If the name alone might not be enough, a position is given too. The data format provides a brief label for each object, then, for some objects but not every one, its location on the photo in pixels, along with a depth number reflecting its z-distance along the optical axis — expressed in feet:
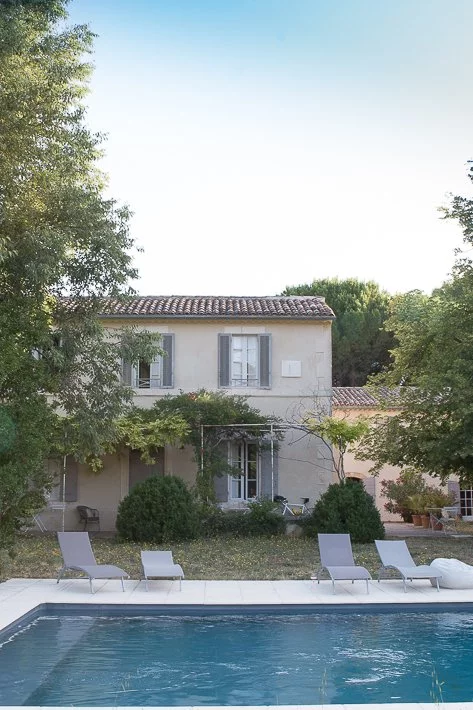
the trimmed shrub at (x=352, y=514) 61.11
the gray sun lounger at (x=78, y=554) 41.22
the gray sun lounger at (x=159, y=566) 41.39
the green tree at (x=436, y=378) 62.85
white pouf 42.86
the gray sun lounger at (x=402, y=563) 42.01
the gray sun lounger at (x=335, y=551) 44.01
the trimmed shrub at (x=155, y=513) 61.36
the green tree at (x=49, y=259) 43.45
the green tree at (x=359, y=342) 129.70
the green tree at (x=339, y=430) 66.64
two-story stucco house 74.43
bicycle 70.84
